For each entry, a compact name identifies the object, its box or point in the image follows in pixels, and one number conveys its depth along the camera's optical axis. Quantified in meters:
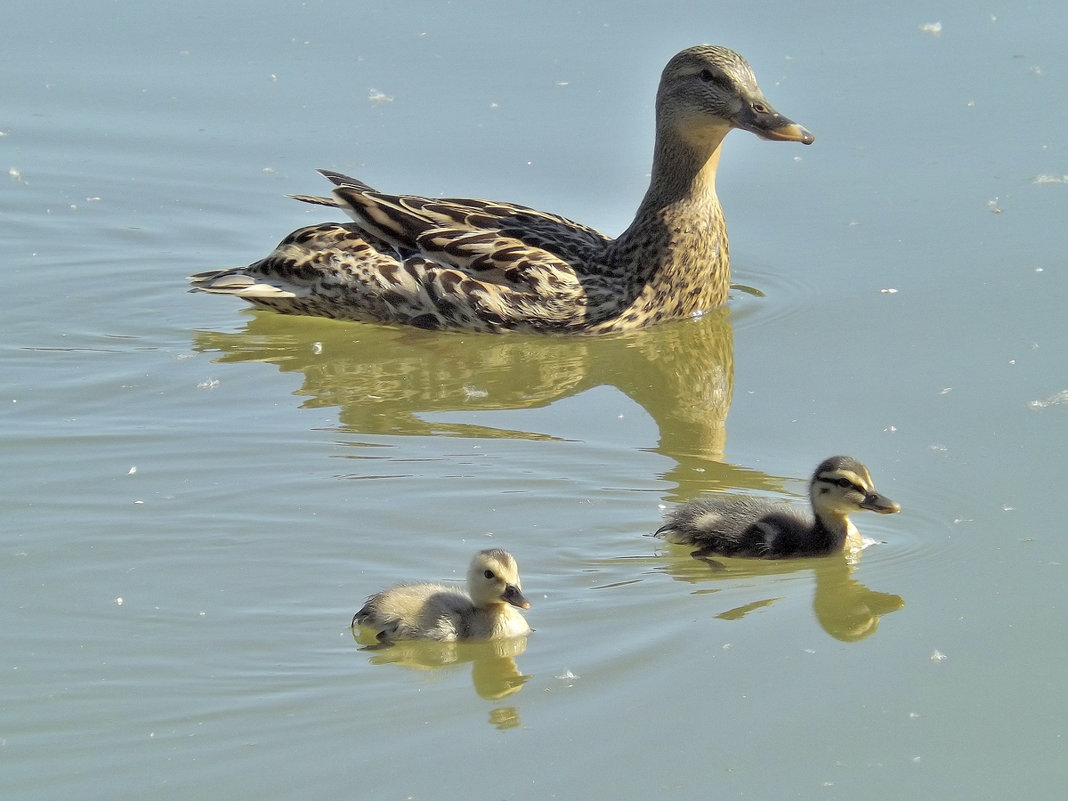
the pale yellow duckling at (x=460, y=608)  11.36
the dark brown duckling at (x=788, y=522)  12.59
